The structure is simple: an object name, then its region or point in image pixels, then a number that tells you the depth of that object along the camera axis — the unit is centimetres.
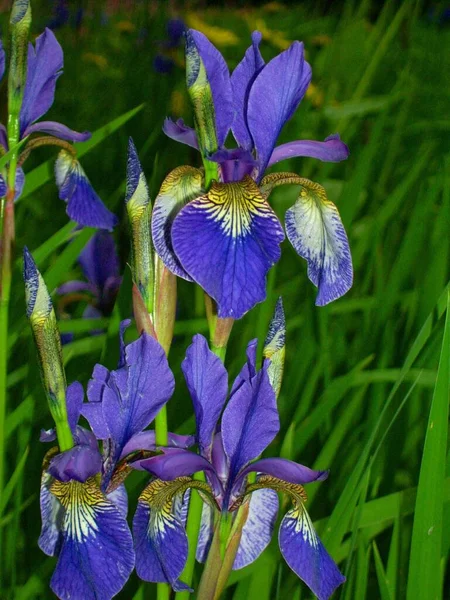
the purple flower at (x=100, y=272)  108
